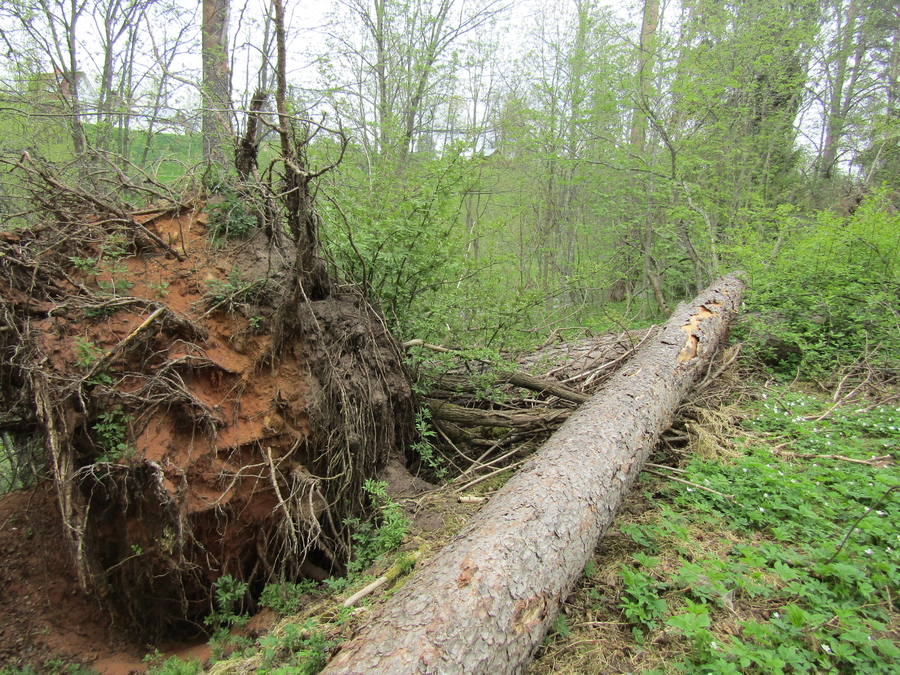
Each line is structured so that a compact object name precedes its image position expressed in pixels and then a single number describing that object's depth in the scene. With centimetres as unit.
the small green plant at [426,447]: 421
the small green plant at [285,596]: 301
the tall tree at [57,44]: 575
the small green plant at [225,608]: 301
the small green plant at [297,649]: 206
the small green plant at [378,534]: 320
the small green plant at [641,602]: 212
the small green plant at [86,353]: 287
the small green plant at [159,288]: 333
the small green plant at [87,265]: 318
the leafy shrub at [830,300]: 530
